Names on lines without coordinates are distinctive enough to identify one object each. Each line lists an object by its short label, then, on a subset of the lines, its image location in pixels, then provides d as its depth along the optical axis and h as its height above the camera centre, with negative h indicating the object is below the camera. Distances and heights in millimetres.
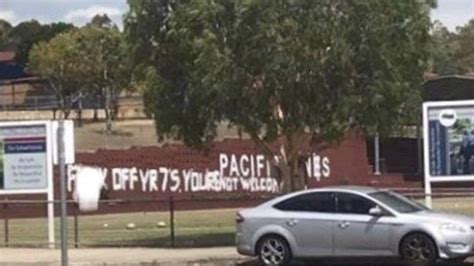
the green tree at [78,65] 92312 +7449
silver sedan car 21484 -1347
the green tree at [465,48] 125312 +10593
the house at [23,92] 110688 +6444
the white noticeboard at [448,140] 28828 +260
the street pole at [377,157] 67438 -224
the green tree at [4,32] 152288 +16247
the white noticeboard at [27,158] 31609 +74
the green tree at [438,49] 28288 +2467
